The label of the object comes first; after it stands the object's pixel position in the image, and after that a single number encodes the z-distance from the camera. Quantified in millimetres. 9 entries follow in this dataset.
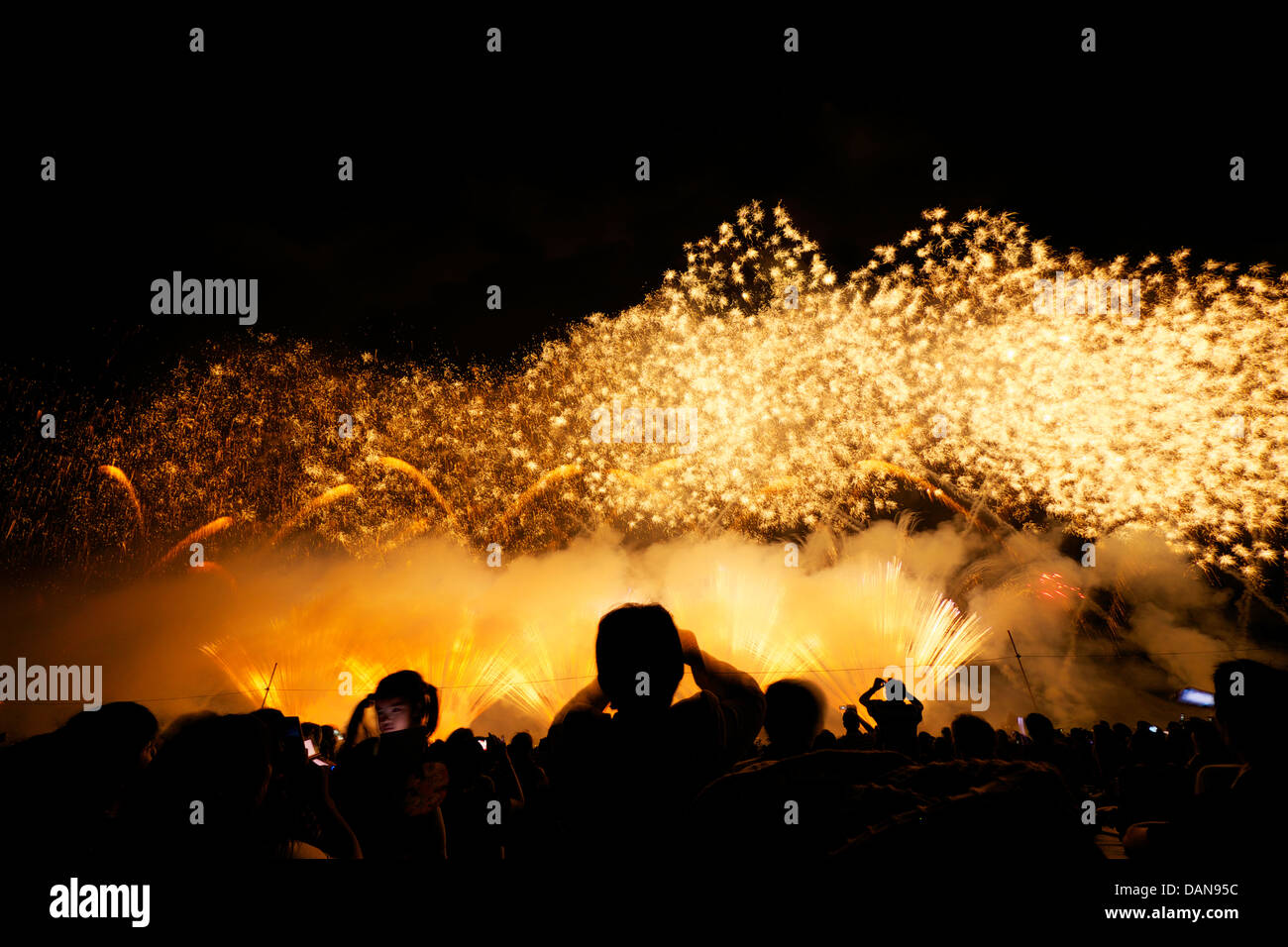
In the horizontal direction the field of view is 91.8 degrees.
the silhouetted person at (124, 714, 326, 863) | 2311
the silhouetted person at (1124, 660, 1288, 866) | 1184
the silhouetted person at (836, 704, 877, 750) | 4352
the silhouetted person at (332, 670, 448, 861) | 3020
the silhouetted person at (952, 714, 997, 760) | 5297
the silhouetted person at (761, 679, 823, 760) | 3447
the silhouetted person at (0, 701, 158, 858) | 2289
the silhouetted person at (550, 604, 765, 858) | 2041
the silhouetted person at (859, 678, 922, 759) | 4672
